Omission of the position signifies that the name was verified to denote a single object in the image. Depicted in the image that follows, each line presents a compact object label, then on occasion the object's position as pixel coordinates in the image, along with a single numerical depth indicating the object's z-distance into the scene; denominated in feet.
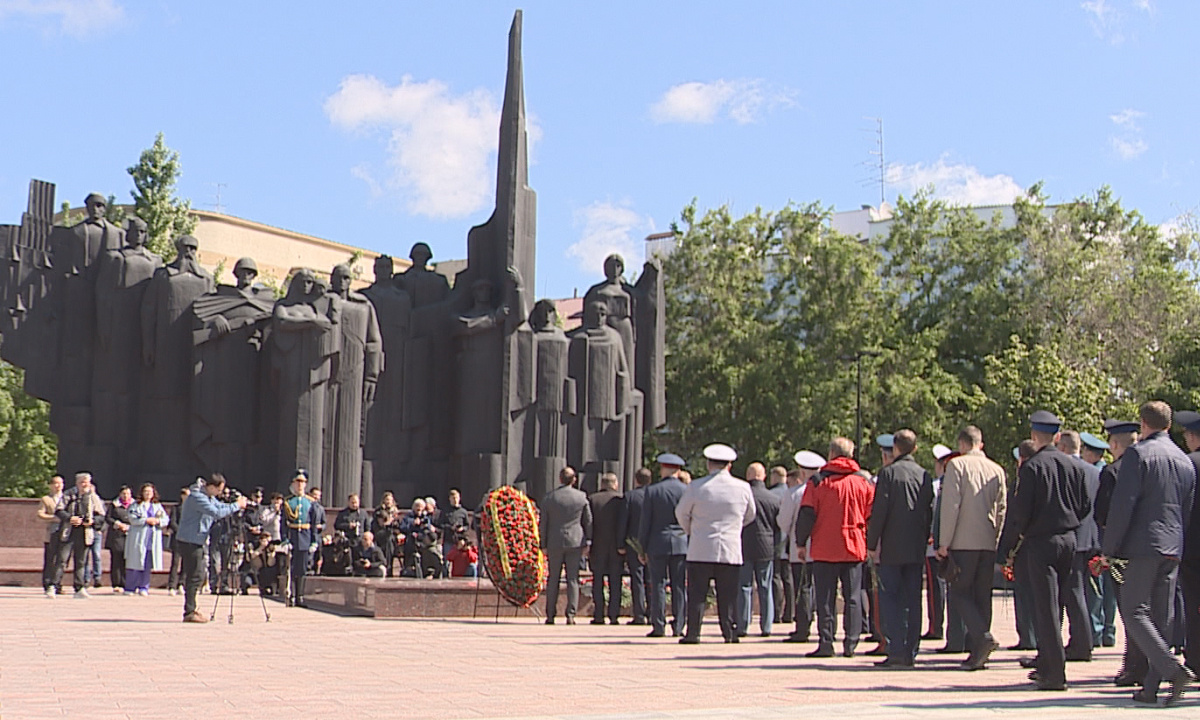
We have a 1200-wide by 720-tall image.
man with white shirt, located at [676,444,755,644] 37.81
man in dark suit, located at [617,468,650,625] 45.09
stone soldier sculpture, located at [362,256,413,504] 75.92
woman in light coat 56.29
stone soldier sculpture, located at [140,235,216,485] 68.85
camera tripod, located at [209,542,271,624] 55.42
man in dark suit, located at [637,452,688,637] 42.09
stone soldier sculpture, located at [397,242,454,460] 77.05
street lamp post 127.85
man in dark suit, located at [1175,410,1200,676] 27.09
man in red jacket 34.78
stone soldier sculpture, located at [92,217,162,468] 68.90
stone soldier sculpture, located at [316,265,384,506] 70.85
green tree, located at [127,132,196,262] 126.93
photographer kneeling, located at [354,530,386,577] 57.93
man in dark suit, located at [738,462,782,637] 43.27
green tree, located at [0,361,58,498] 130.72
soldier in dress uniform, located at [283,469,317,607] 52.42
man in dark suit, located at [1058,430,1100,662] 31.04
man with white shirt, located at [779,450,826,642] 39.75
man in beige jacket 31.58
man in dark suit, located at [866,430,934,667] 32.63
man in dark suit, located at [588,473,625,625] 46.50
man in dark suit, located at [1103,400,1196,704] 26.02
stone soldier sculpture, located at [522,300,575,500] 78.02
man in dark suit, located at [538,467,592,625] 45.75
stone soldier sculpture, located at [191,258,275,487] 69.36
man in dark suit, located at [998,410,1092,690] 28.68
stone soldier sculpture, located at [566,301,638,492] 79.87
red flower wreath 46.70
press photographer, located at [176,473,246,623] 43.39
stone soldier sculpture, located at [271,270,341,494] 69.15
